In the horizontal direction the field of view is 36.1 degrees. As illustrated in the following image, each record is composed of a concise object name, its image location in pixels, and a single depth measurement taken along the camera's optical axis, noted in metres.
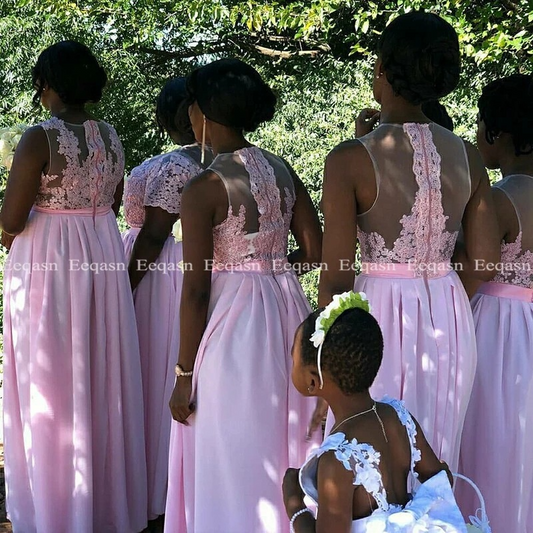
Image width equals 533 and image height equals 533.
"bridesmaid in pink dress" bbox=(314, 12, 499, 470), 2.73
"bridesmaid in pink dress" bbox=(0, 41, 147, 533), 3.84
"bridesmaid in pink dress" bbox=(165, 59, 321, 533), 3.05
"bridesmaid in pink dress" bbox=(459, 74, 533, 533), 3.31
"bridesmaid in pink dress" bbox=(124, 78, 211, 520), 4.27
